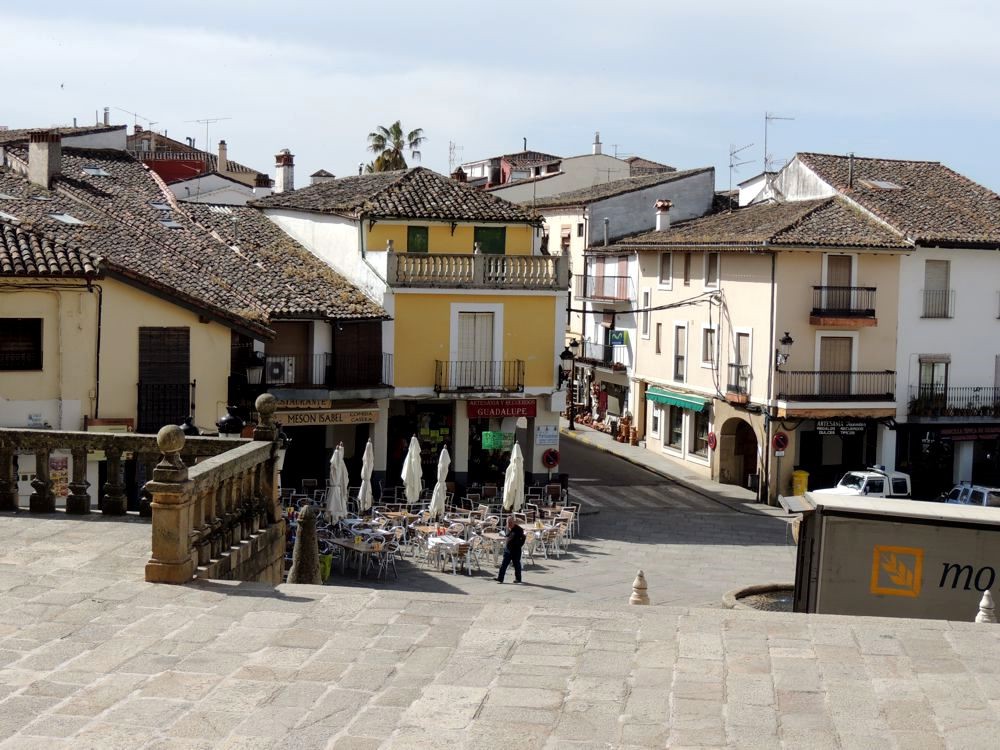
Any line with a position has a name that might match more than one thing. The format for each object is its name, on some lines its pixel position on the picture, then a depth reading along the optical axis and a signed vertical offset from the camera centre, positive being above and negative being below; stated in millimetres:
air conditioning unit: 33469 -1239
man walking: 25453 -4064
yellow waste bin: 39094 -4202
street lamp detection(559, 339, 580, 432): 52656 -2408
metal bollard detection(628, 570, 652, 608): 20156 -3814
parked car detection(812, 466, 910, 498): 36281 -3967
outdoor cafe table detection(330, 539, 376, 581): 25859 -4230
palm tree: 63062 +7972
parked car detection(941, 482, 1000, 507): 35125 -4083
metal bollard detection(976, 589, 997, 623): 17156 -3399
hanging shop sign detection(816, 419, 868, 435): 39562 -2692
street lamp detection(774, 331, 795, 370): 38969 -622
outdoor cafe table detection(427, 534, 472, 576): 26938 -4248
